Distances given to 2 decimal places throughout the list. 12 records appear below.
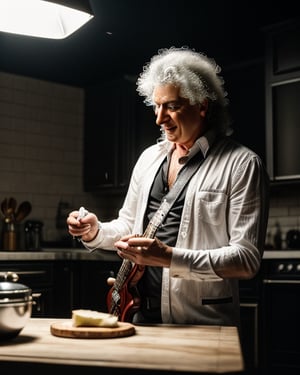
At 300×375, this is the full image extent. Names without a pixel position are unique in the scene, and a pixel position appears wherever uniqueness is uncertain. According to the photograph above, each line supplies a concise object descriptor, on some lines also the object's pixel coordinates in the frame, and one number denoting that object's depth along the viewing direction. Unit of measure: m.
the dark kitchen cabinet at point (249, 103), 4.39
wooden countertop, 1.24
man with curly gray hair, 1.89
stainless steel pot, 1.50
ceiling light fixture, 2.04
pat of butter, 1.60
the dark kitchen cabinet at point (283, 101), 4.07
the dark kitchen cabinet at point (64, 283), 4.21
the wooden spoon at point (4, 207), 4.84
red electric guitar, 1.94
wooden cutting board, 1.54
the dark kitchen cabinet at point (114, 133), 5.09
